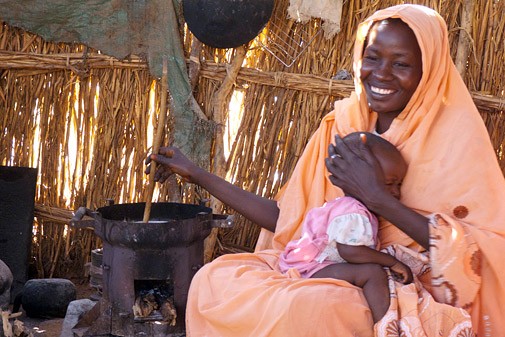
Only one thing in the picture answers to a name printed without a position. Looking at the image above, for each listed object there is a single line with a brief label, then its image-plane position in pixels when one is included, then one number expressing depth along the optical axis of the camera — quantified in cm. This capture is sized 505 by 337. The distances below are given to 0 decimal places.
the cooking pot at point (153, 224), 393
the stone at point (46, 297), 558
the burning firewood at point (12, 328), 450
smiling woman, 320
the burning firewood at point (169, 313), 407
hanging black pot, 534
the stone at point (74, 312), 464
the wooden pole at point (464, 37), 524
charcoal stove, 397
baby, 326
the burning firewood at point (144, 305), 404
